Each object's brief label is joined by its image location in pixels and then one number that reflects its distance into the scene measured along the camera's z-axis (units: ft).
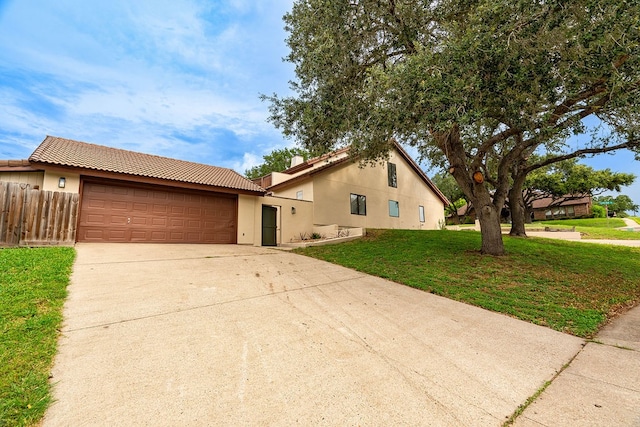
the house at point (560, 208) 122.11
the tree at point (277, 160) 123.85
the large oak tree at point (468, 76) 18.30
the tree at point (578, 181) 89.76
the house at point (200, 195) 33.55
